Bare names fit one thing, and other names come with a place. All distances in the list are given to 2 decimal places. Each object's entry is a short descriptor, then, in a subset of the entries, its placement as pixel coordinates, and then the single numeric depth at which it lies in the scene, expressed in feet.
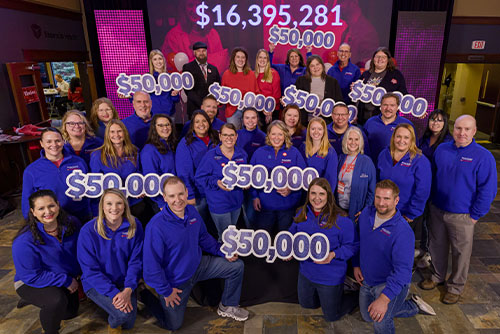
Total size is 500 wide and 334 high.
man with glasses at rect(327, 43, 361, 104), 16.61
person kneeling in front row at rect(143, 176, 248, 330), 8.62
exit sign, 25.26
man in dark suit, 15.92
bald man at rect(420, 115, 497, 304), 9.59
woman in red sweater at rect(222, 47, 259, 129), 15.16
